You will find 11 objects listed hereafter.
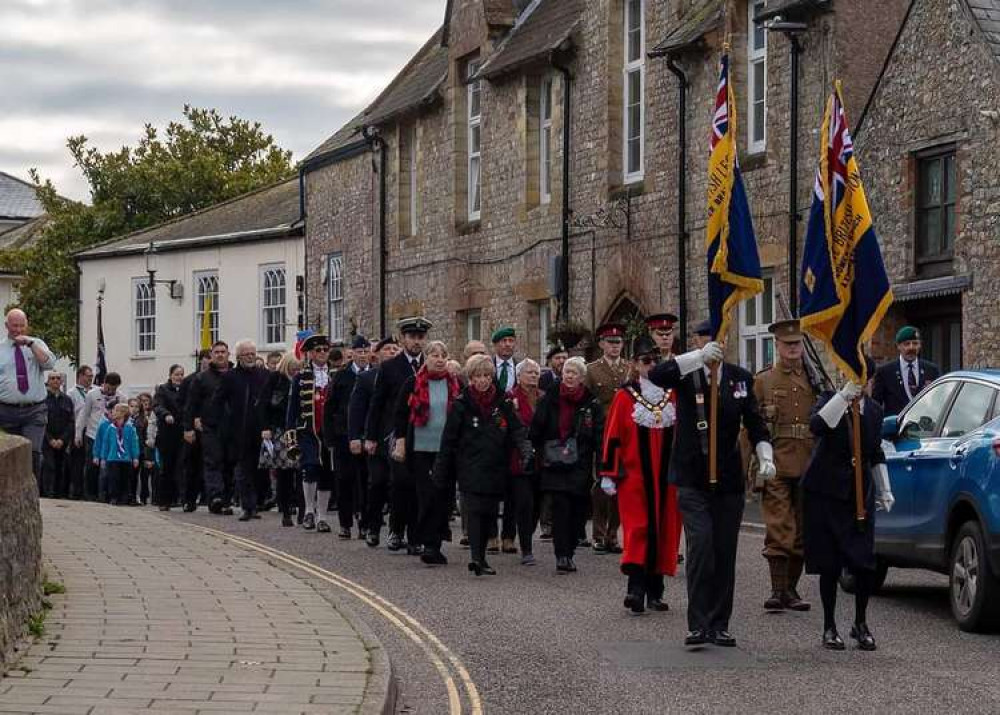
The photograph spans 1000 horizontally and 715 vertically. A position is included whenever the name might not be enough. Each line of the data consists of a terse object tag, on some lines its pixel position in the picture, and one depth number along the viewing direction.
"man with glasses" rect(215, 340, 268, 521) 22.25
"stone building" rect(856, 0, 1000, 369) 21.41
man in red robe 13.17
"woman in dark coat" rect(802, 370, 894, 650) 11.45
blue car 11.95
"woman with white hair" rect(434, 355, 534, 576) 15.89
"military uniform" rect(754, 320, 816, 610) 13.21
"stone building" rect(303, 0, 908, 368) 25.12
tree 61.09
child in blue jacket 28.06
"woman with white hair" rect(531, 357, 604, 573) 16.30
